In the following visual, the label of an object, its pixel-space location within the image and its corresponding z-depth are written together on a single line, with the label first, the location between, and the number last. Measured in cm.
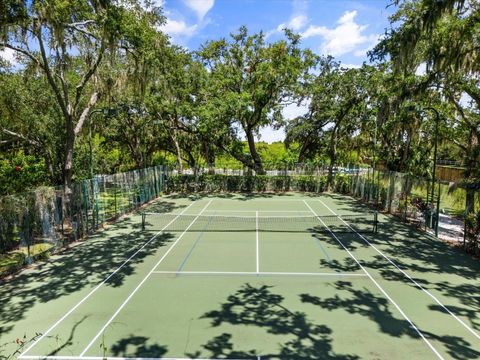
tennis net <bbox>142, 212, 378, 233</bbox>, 1518
